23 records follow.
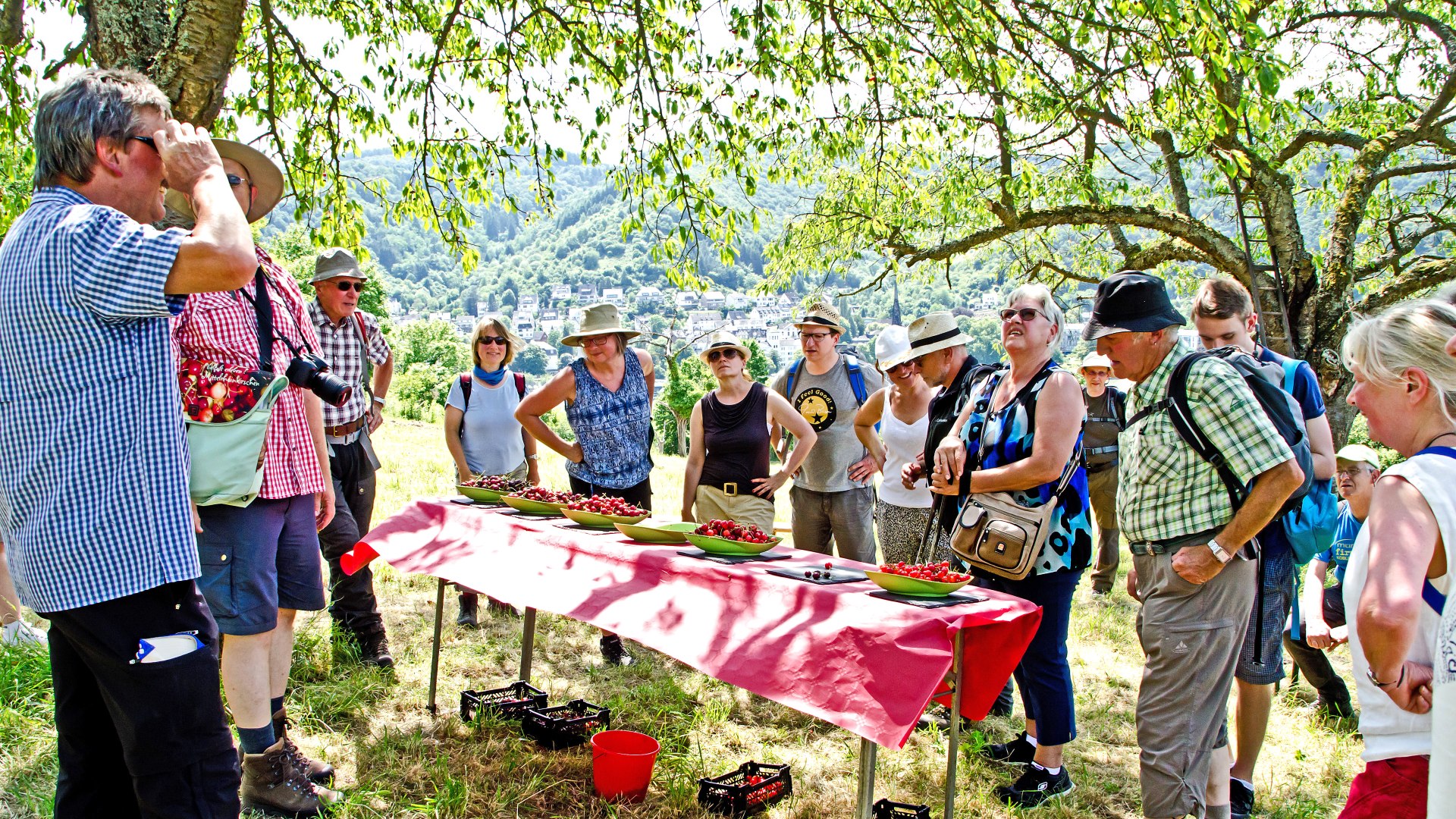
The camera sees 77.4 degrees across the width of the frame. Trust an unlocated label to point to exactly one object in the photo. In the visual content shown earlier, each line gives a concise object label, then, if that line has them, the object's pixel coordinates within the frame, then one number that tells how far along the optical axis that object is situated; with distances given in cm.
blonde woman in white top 162
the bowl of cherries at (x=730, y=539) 317
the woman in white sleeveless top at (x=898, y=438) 470
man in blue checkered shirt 176
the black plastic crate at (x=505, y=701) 393
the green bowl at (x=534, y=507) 407
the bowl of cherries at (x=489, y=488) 443
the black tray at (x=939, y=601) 251
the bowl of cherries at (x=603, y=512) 369
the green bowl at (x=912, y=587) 258
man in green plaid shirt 252
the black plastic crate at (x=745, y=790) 312
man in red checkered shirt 278
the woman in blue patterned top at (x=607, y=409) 483
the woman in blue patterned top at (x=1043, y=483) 321
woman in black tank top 487
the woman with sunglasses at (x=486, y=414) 571
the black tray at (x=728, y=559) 309
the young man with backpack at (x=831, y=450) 500
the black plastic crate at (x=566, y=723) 368
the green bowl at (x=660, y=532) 345
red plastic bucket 320
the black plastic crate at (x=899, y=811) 292
